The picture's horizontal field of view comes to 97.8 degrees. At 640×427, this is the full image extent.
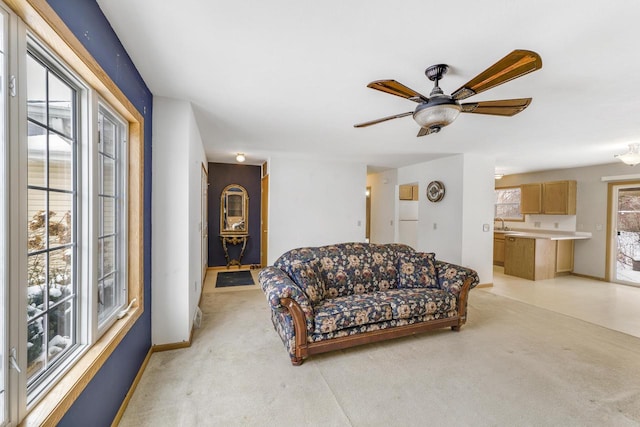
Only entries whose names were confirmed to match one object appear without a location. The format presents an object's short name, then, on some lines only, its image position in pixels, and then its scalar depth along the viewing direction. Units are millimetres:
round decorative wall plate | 5008
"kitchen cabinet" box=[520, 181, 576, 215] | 5773
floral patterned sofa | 2354
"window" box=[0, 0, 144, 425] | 935
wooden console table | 5789
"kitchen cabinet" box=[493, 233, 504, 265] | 6543
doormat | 4840
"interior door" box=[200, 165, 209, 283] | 4684
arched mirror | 5828
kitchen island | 5402
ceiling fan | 1429
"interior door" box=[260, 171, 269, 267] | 5387
